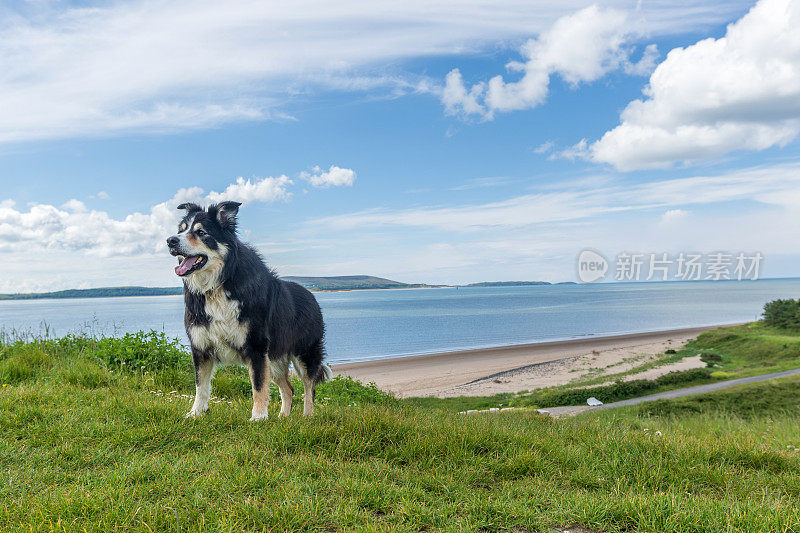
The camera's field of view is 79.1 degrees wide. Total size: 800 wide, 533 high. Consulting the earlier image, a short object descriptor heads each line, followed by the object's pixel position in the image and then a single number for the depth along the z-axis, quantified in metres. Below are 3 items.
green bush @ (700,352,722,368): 36.50
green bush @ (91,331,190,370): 9.77
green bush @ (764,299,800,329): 45.75
